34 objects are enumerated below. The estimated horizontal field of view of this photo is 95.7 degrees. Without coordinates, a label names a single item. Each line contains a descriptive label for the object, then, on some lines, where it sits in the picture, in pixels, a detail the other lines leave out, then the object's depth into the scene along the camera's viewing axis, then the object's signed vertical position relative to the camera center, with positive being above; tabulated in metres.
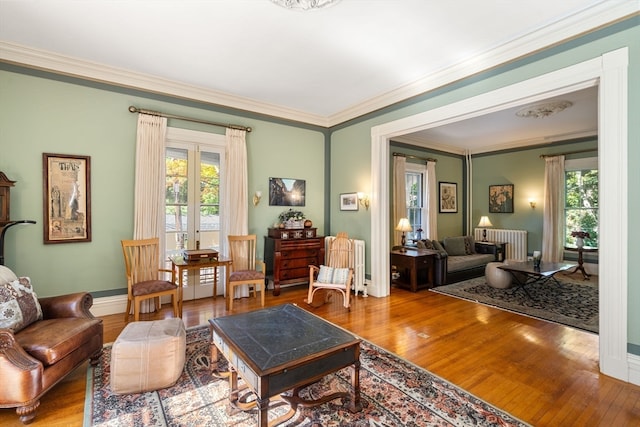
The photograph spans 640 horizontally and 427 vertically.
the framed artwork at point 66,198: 3.62 +0.22
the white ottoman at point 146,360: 2.22 -1.14
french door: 4.47 +0.24
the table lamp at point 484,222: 7.58 -0.26
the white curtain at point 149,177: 4.08 +0.54
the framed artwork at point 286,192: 5.41 +0.42
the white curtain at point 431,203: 7.39 +0.23
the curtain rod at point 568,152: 6.46 +1.36
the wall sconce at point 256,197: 5.15 +0.30
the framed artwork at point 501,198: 7.67 +0.38
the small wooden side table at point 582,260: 6.23 -1.05
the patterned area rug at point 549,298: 3.90 -1.41
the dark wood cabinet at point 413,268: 5.30 -1.05
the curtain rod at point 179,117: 4.08 +1.47
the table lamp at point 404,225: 6.14 -0.26
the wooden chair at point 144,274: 3.57 -0.82
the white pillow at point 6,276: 2.44 -0.53
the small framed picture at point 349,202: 5.40 +0.22
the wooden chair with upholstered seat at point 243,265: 4.24 -0.85
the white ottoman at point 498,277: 5.26 -1.19
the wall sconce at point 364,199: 5.20 +0.25
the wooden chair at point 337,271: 4.35 -0.91
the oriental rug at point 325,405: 1.97 -1.41
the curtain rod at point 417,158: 6.74 +1.37
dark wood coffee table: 1.69 -0.89
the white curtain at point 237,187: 4.82 +0.45
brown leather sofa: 1.91 -0.99
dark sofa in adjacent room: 5.66 -1.00
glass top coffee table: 4.66 -0.97
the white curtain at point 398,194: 6.66 +0.44
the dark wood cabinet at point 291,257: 4.93 -0.77
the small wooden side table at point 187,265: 3.92 -0.71
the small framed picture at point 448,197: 7.93 +0.43
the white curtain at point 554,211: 6.75 +0.02
